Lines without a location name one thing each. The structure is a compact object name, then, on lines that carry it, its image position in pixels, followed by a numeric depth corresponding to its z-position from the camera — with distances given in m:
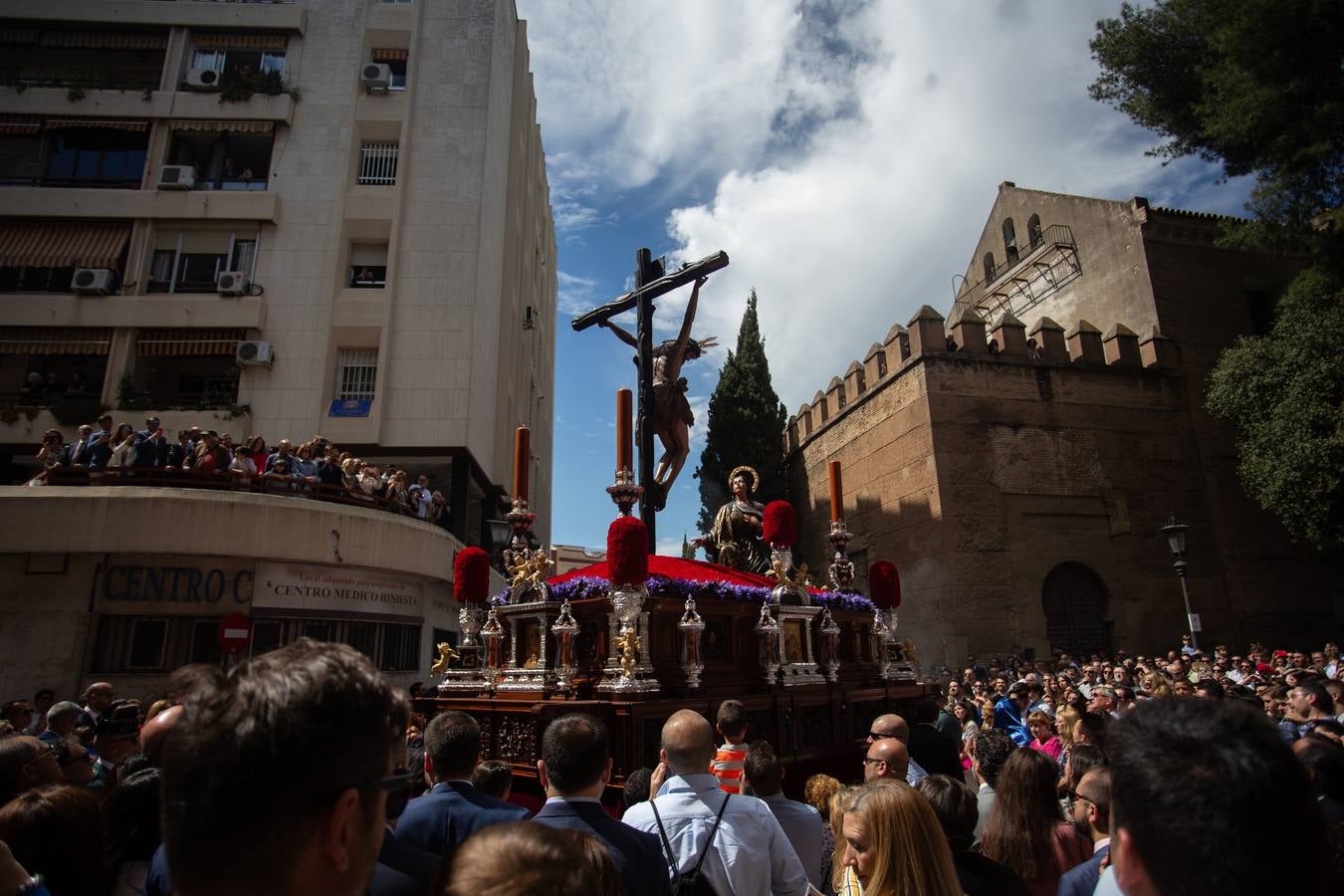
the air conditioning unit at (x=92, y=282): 21.38
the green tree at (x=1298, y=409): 20.14
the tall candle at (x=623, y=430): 9.16
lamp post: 16.16
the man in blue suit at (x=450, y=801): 3.57
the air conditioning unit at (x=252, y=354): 21.34
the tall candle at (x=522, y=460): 10.21
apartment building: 21.59
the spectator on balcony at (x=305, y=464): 17.16
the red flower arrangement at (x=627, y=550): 8.45
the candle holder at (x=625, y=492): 9.07
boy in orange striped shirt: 5.25
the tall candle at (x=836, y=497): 11.51
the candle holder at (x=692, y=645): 8.72
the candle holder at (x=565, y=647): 8.94
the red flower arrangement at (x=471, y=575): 10.71
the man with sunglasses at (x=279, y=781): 1.47
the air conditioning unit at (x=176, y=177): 22.59
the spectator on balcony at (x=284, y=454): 17.00
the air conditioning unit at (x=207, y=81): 23.53
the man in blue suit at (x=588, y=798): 3.06
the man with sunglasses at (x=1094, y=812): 3.16
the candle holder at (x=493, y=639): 10.16
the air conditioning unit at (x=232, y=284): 21.95
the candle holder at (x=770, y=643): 9.49
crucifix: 11.06
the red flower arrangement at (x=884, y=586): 12.09
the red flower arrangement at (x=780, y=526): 10.38
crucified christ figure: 11.34
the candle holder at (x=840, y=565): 11.71
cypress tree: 31.23
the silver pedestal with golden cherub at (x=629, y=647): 8.27
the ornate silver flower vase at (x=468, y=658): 10.28
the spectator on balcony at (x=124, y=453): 16.20
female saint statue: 12.30
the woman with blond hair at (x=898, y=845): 2.76
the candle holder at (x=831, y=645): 10.35
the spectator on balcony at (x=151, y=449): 16.31
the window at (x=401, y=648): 18.91
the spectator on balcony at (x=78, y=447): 16.14
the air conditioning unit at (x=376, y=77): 23.97
